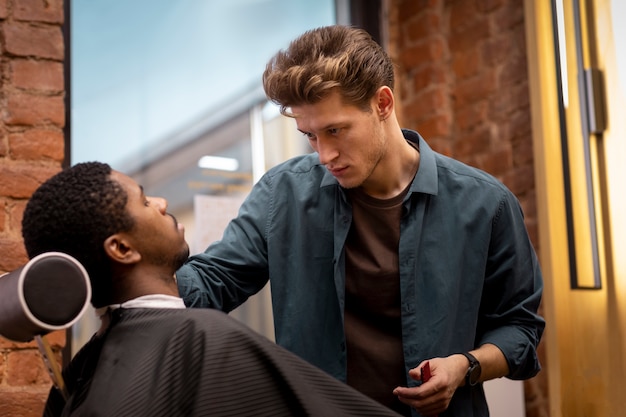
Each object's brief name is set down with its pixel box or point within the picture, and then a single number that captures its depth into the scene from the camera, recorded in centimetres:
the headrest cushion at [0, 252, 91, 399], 112
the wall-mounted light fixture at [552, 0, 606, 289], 231
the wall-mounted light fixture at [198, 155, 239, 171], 263
